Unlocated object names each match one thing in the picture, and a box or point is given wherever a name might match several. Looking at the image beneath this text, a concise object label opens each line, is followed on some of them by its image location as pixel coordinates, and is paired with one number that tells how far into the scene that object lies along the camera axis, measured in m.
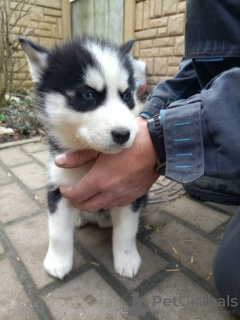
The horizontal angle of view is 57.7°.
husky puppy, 0.24
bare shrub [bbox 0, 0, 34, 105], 1.19
